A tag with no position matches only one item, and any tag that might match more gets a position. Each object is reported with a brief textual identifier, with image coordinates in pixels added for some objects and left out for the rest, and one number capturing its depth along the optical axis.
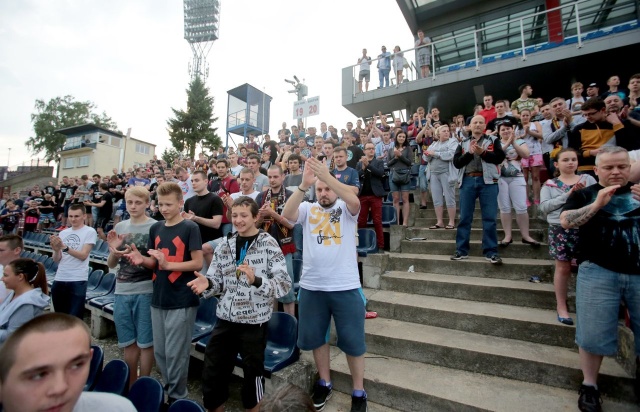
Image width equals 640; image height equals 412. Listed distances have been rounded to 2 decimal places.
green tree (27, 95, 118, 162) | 40.31
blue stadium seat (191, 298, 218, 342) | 4.06
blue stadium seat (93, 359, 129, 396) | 2.38
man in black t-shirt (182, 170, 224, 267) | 4.00
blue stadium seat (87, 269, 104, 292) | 6.21
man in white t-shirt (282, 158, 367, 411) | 2.52
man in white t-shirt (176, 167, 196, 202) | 6.34
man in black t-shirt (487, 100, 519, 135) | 4.63
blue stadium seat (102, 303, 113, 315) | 4.69
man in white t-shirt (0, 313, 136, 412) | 1.08
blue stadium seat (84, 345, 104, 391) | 2.65
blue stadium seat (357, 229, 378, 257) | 4.83
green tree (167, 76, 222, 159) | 30.50
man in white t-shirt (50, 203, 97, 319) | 3.98
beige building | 30.27
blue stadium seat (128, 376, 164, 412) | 1.97
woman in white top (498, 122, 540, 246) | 4.19
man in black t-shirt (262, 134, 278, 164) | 8.05
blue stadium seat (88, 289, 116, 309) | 4.90
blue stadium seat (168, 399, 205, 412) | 1.72
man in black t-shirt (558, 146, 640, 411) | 2.13
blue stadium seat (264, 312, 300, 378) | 2.95
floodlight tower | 38.75
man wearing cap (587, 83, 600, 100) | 6.09
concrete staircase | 2.42
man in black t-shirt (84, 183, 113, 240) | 9.77
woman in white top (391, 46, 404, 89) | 13.09
